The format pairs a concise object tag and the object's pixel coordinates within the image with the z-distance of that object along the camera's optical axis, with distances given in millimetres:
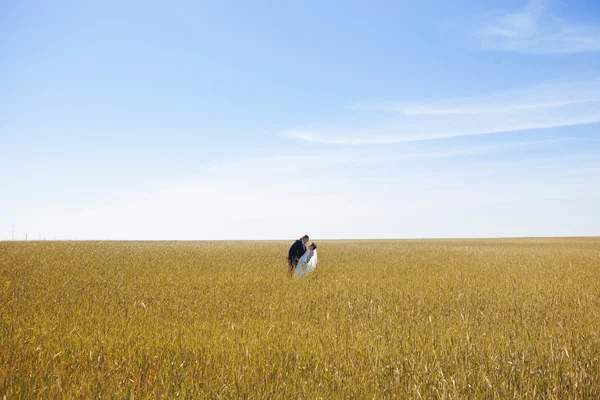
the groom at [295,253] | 11992
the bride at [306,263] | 11746
